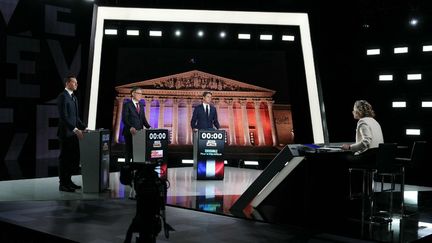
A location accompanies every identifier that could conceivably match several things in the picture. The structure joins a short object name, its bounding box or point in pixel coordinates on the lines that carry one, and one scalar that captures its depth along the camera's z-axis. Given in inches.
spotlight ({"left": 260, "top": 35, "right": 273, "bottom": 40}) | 373.4
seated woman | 181.6
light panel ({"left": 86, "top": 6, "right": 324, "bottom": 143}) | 359.9
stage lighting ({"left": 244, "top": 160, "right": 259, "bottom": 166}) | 369.1
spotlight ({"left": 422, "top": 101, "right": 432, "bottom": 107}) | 340.2
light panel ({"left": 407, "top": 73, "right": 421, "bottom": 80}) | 346.3
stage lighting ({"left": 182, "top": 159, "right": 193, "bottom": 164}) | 368.8
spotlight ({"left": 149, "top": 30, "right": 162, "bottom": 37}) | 367.2
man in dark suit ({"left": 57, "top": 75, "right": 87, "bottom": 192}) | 226.4
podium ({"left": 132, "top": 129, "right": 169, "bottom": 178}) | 255.8
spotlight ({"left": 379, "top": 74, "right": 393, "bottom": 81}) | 358.3
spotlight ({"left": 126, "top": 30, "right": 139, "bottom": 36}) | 366.3
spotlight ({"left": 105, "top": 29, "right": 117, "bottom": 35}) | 364.2
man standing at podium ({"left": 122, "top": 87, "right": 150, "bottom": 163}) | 263.6
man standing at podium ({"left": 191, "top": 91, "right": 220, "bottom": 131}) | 293.4
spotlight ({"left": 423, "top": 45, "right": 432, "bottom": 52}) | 340.5
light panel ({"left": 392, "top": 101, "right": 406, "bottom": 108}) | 353.4
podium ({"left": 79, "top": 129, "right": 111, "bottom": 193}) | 227.3
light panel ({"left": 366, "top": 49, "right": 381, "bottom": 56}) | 363.3
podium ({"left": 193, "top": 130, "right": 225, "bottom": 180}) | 281.1
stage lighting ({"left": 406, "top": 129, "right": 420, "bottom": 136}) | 344.8
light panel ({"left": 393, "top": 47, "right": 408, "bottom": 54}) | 351.6
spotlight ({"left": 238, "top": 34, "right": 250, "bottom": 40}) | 372.7
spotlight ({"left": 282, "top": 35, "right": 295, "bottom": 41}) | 374.9
